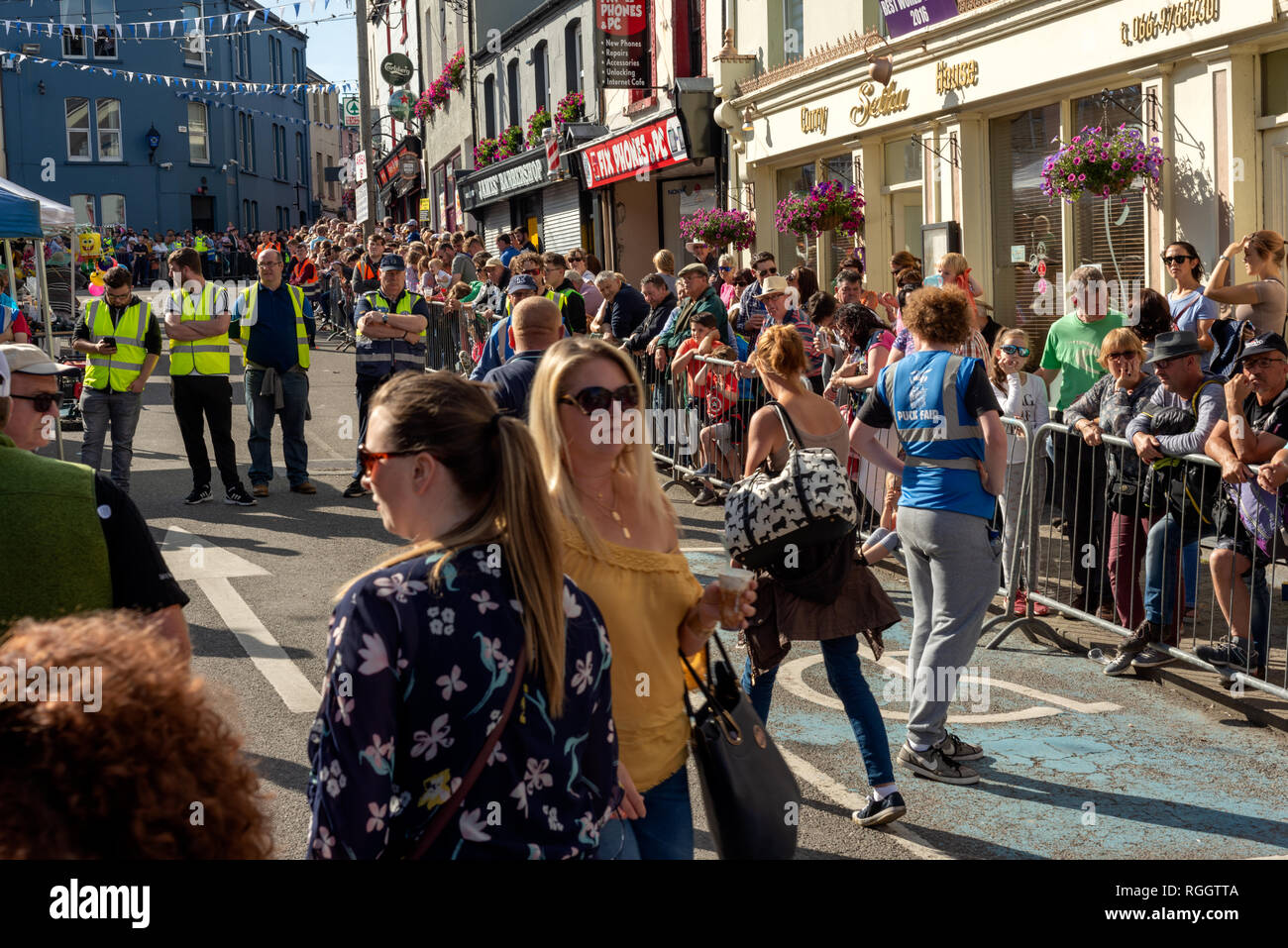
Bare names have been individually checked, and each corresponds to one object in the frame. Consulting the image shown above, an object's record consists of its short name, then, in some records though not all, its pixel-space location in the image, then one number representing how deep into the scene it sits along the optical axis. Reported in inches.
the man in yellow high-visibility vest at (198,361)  454.6
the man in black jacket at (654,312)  524.1
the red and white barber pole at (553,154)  1102.4
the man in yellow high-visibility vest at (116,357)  436.5
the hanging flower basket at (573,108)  1085.1
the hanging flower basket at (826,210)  657.6
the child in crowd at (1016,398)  325.4
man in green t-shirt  317.4
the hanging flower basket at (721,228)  790.5
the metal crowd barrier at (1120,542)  269.4
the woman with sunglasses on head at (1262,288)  351.6
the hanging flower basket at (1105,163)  447.5
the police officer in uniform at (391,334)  478.3
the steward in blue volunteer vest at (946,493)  221.6
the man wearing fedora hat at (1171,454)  274.8
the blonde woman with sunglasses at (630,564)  122.7
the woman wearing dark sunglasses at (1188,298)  368.8
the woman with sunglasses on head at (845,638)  195.8
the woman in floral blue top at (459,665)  86.9
